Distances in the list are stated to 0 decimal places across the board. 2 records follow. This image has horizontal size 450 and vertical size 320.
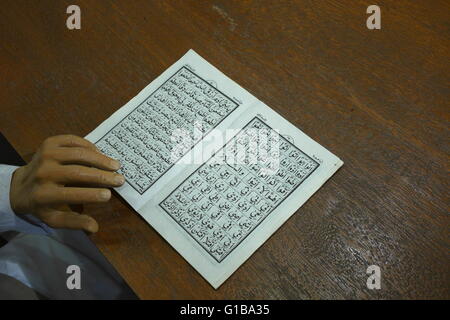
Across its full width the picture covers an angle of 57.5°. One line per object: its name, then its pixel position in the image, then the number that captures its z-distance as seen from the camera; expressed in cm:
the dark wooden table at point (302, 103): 63
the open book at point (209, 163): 66
